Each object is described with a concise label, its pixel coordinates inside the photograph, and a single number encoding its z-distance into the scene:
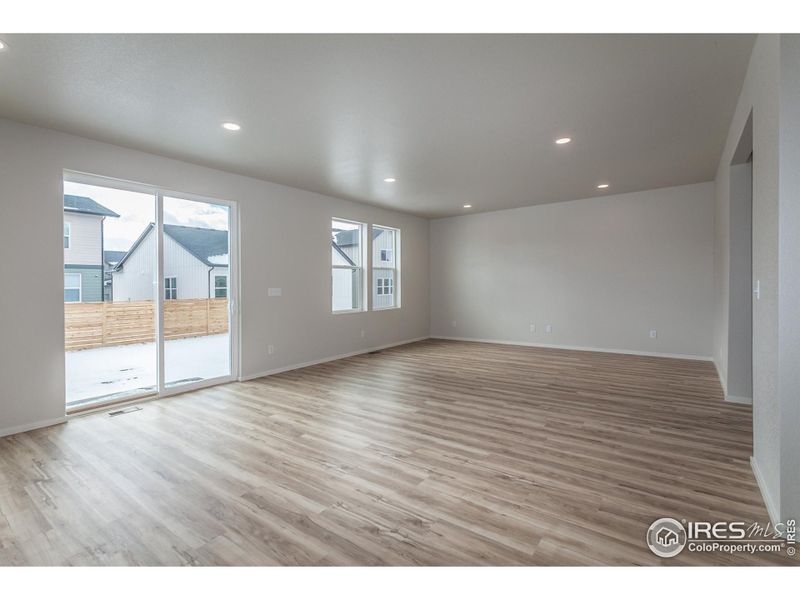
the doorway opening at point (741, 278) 3.64
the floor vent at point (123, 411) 3.78
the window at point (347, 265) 6.56
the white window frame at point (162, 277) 3.98
